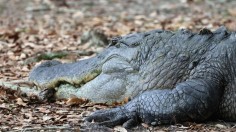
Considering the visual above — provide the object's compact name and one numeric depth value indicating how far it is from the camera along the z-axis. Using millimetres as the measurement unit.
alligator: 10195
